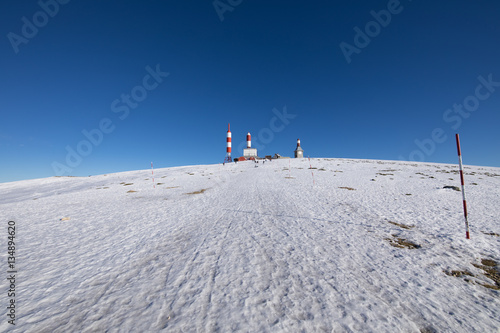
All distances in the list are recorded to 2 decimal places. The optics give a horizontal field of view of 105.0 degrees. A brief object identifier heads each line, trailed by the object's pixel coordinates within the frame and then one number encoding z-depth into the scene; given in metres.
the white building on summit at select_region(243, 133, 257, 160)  63.44
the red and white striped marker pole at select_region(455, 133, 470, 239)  6.27
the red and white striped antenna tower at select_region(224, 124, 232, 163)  62.37
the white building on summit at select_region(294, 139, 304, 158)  68.94
